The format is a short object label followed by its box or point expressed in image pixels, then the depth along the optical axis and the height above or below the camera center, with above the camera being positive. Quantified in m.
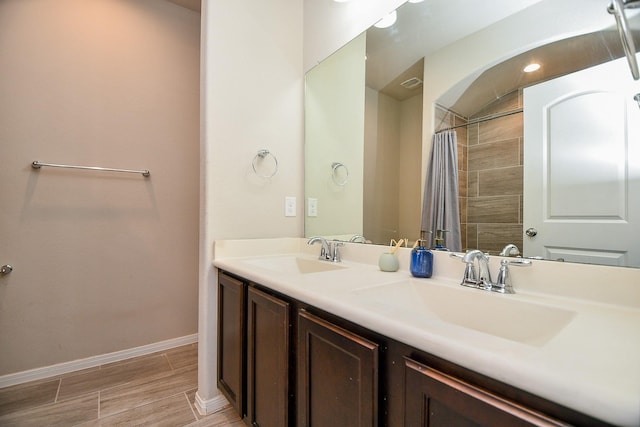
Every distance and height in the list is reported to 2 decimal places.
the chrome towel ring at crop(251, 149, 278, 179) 1.68 +0.31
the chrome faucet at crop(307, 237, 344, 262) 1.50 -0.19
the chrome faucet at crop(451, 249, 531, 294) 0.88 -0.19
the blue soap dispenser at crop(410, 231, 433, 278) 1.06 -0.18
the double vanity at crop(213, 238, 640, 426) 0.42 -0.27
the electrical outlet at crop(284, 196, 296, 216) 1.82 +0.05
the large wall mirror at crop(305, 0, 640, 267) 0.78 +0.31
